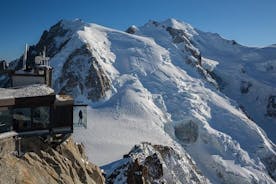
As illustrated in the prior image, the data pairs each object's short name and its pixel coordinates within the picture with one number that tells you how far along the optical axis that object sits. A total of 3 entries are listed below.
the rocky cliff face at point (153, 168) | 44.92
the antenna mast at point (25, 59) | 26.86
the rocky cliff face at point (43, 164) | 17.39
